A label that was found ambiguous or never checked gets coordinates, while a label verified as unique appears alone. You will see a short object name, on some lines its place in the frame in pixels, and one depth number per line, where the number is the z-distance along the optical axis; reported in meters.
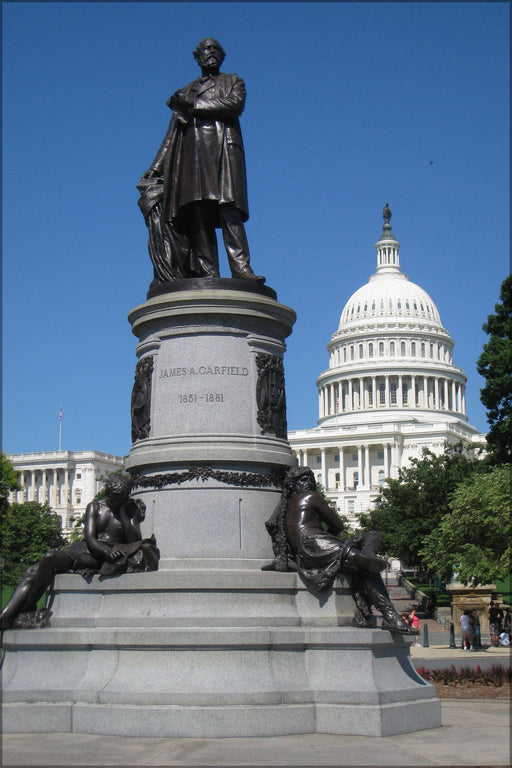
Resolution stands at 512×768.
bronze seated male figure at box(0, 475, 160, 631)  11.54
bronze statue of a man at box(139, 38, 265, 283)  13.63
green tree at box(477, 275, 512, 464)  47.09
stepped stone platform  10.14
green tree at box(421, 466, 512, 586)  37.16
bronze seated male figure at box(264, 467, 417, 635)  11.10
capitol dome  129.62
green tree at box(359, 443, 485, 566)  57.91
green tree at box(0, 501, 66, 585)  98.88
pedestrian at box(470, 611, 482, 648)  33.19
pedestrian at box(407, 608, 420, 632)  38.05
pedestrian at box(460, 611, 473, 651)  33.06
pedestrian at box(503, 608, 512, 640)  37.58
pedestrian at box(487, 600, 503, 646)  35.81
